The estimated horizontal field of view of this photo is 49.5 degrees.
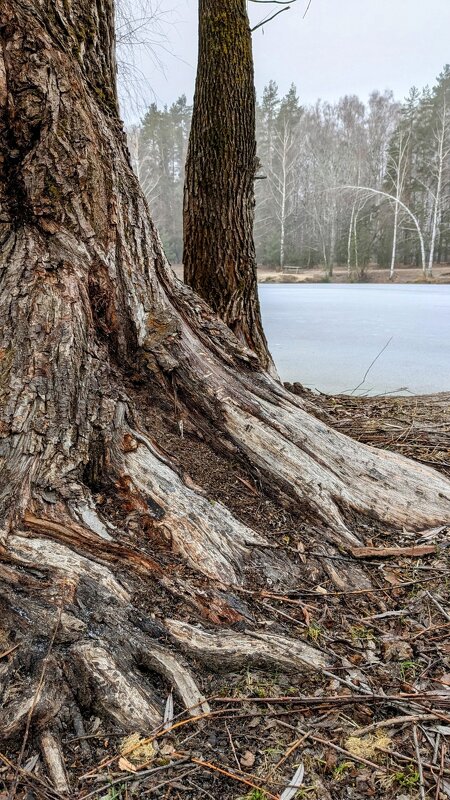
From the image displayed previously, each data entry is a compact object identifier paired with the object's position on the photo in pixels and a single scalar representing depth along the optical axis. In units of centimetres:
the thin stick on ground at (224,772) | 92
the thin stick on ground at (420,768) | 92
